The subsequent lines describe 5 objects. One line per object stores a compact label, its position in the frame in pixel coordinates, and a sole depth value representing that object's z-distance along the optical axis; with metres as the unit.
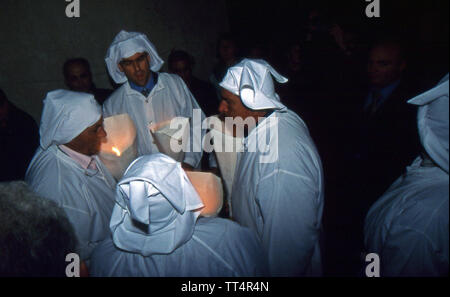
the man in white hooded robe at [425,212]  1.45
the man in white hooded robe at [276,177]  1.96
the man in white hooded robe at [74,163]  2.11
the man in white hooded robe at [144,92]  3.46
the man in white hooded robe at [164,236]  1.43
